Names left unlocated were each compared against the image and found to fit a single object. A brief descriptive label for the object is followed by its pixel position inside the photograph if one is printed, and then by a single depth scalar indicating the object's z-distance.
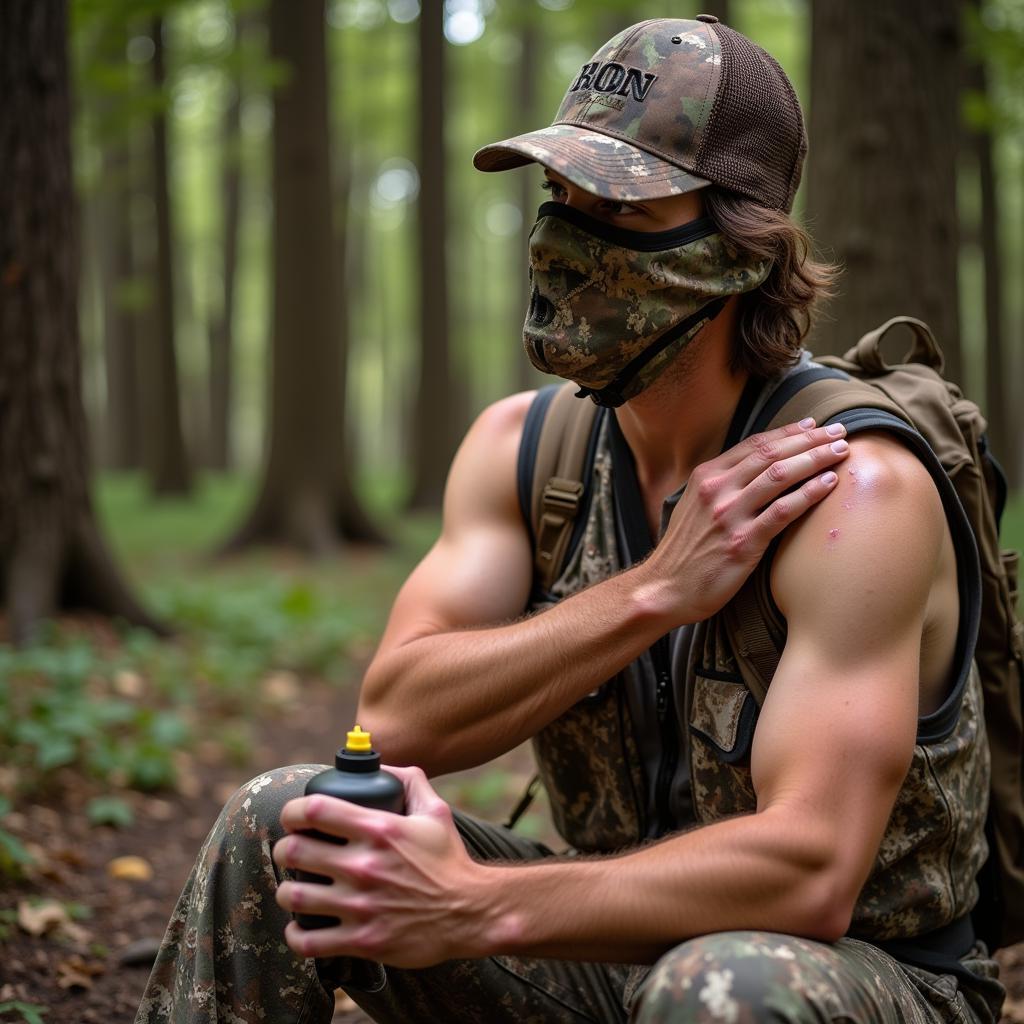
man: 2.02
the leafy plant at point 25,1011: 2.97
